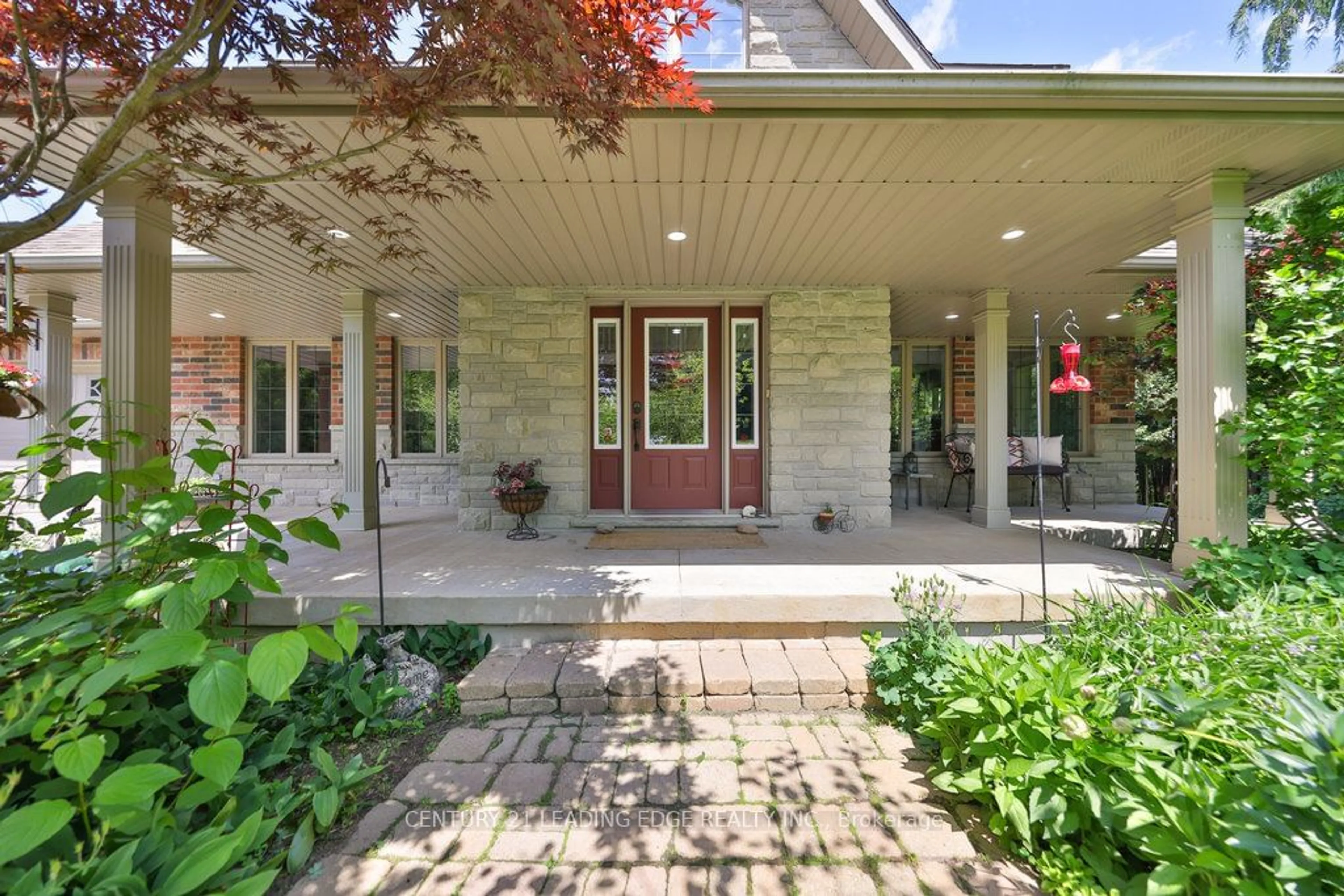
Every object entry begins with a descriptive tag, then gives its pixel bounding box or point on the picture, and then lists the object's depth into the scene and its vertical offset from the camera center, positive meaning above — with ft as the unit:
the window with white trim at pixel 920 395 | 23.61 +2.37
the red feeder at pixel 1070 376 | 9.95 +1.36
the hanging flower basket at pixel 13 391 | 8.16 +0.90
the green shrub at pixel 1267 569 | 8.26 -2.06
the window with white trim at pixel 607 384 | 17.51 +2.09
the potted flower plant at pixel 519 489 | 15.46 -1.29
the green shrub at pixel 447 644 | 8.57 -3.32
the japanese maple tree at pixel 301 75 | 5.86 +4.85
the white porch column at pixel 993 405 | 17.67 +1.43
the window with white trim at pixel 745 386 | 17.58 +2.05
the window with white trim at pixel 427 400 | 24.59 +2.23
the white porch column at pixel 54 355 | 16.70 +2.98
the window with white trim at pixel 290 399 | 24.61 +2.25
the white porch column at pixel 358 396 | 17.67 +1.75
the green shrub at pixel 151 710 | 3.72 -2.24
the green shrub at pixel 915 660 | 6.80 -2.98
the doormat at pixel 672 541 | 13.92 -2.65
